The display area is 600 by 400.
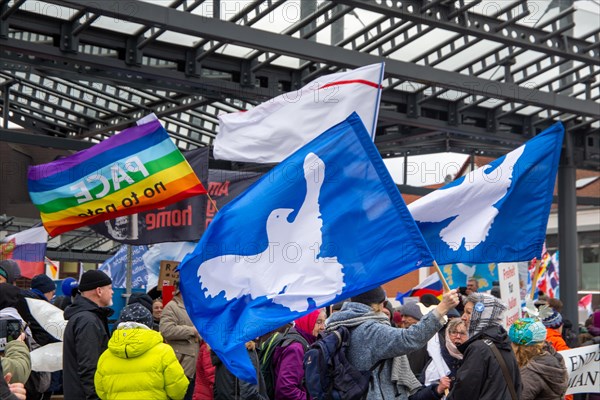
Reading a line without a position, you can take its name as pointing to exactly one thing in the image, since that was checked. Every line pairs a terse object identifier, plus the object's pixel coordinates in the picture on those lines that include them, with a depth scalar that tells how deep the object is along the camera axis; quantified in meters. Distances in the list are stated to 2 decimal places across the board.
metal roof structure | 12.39
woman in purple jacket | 8.14
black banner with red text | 11.60
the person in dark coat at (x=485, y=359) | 6.48
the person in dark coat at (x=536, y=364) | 7.29
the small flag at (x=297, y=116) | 9.64
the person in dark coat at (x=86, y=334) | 7.68
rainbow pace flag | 11.00
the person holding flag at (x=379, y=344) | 6.15
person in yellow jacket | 7.01
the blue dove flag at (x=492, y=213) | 8.20
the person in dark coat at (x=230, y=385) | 7.91
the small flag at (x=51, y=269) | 20.33
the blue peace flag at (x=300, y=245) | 6.09
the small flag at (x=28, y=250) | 16.02
